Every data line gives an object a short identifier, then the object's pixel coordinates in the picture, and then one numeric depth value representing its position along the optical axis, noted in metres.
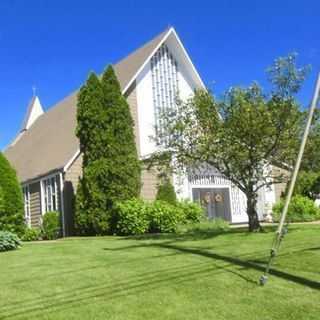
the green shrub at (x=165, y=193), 15.87
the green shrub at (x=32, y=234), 14.49
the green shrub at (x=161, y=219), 13.17
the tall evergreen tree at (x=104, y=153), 13.76
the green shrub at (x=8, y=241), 9.42
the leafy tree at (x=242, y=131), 10.16
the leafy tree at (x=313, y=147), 10.25
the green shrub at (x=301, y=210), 16.35
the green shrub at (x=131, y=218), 12.88
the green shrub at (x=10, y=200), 13.12
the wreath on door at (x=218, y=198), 18.59
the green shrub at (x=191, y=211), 14.62
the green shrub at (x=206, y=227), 12.43
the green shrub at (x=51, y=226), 14.83
